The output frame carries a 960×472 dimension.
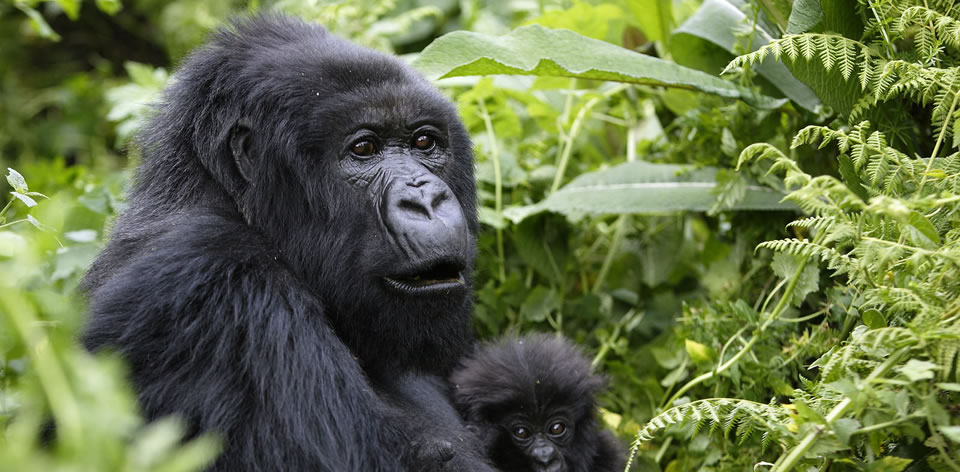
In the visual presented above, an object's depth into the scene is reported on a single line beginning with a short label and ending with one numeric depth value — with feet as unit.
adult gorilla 15.51
